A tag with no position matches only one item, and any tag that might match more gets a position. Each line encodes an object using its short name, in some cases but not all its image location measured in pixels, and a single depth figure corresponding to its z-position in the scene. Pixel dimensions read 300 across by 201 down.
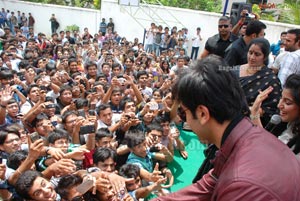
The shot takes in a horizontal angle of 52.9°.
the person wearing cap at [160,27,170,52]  11.09
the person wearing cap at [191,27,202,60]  11.38
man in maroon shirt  0.82
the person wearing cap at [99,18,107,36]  14.01
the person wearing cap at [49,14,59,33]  15.32
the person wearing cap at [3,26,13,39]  9.72
